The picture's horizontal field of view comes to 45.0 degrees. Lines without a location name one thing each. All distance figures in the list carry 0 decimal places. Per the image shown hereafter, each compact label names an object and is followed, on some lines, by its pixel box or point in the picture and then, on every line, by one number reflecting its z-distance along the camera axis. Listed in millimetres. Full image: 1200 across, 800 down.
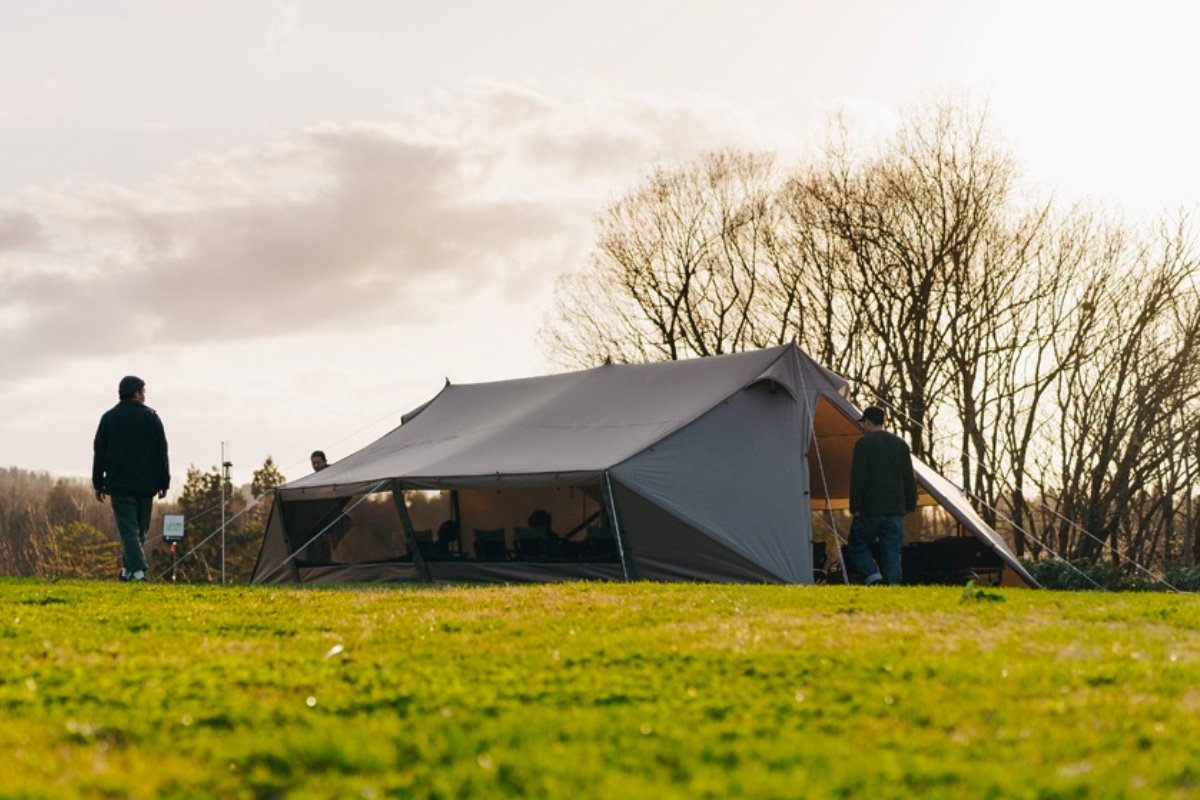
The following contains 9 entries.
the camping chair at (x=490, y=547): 15289
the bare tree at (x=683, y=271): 31516
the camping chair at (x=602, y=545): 14156
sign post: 16500
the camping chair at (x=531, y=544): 14958
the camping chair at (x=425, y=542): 15656
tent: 13906
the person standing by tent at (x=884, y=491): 13180
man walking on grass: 12367
